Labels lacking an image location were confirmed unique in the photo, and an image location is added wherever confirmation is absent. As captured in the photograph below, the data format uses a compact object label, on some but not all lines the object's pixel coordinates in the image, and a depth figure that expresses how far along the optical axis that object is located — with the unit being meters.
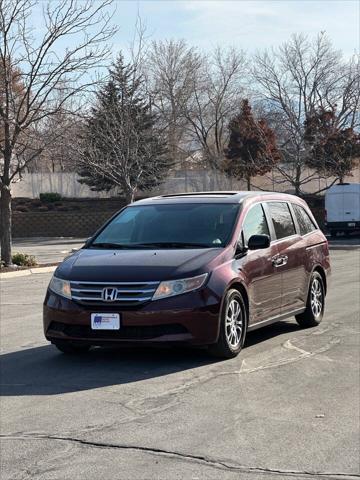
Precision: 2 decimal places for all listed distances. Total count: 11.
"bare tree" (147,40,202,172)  48.31
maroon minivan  6.82
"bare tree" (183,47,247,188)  54.44
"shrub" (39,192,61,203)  43.59
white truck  33.38
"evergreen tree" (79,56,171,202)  27.88
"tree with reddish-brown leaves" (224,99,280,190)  41.59
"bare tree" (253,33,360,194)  40.34
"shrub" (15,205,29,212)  42.72
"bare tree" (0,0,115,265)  19.38
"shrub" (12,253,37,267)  20.69
